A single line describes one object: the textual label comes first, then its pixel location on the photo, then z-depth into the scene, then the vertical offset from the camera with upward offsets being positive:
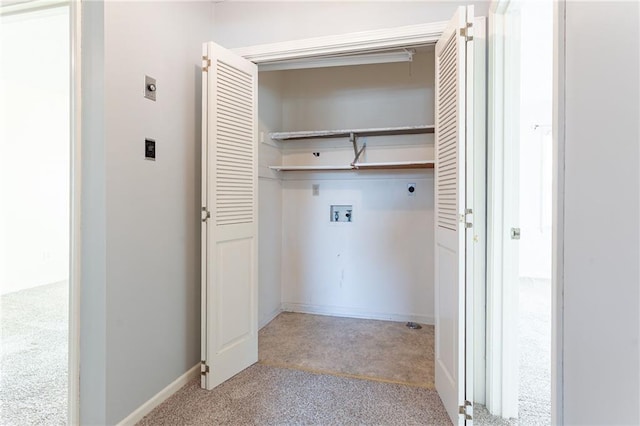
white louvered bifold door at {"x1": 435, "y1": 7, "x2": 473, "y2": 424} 1.67 -0.01
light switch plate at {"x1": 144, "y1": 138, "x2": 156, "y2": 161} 1.82 +0.33
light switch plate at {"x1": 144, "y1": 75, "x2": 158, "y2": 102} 1.81 +0.68
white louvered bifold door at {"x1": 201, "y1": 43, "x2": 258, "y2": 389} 2.08 -0.05
